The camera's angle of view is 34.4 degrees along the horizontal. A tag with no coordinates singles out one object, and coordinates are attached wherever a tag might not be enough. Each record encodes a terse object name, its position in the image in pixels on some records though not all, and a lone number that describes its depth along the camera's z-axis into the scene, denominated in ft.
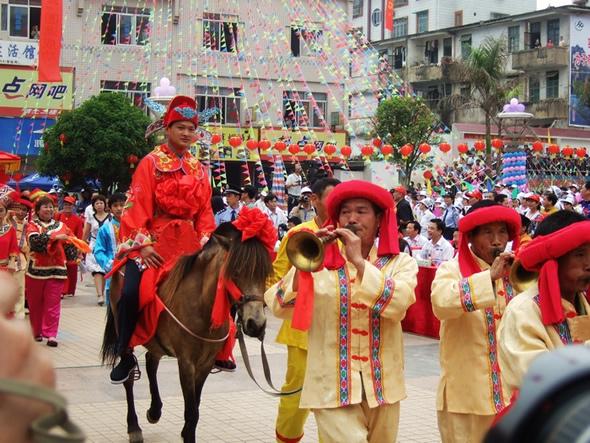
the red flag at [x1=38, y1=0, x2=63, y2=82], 69.31
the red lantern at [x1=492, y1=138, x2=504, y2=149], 100.48
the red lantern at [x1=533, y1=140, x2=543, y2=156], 99.19
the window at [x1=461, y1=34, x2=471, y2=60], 164.35
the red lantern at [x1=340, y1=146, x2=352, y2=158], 94.58
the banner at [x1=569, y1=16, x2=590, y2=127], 152.76
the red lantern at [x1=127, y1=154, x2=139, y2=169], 99.60
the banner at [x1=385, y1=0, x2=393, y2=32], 120.47
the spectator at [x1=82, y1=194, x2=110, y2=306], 49.44
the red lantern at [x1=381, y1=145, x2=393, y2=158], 96.63
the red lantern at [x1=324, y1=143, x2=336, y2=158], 96.37
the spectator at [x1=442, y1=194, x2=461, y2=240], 62.28
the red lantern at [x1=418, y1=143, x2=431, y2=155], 99.36
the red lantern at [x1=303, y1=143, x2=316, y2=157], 96.27
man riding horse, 23.32
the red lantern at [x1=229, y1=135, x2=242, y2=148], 102.24
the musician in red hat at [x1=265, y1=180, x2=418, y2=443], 15.10
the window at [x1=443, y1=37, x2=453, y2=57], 172.24
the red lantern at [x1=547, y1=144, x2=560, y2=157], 101.65
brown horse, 20.75
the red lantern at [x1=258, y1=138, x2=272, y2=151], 97.66
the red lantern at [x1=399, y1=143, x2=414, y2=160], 102.56
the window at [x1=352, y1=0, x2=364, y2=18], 201.57
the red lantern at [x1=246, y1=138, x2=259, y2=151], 98.22
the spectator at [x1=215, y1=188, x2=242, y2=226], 56.29
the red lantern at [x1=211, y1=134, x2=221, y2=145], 103.56
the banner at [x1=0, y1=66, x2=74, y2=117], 111.14
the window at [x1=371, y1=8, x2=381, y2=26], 196.95
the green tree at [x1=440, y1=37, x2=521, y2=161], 116.88
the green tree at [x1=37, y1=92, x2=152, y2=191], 97.45
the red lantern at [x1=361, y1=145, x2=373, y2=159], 87.38
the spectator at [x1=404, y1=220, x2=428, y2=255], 45.78
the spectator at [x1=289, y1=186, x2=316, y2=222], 64.23
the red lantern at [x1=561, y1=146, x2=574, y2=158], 101.71
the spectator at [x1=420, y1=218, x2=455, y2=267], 43.88
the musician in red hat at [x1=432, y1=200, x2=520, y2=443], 16.40
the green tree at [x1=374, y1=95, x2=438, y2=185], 121.95
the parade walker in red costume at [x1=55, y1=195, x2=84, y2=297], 54.89
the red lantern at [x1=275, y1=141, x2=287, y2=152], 95.96
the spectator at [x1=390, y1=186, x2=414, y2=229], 60.75
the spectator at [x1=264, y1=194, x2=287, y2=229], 61.87
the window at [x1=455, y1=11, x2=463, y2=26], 189.57
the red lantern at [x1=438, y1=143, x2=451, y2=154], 91.86
